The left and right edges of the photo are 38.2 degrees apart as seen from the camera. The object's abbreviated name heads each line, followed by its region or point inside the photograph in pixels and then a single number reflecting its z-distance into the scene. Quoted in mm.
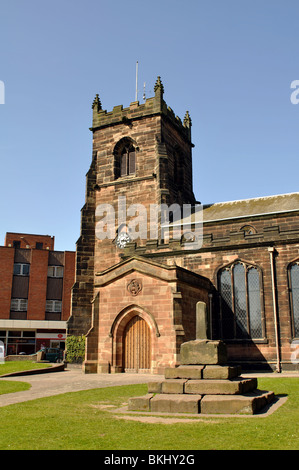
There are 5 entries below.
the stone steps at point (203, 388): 9312
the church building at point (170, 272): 20281
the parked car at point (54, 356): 33334
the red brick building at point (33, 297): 46469
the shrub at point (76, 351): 27469
